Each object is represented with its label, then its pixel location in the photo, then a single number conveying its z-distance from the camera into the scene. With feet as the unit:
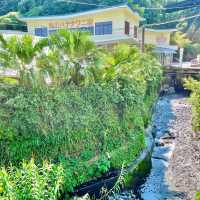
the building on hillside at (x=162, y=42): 116.98
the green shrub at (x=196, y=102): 46.55
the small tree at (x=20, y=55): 31.78
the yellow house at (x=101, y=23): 83.61
